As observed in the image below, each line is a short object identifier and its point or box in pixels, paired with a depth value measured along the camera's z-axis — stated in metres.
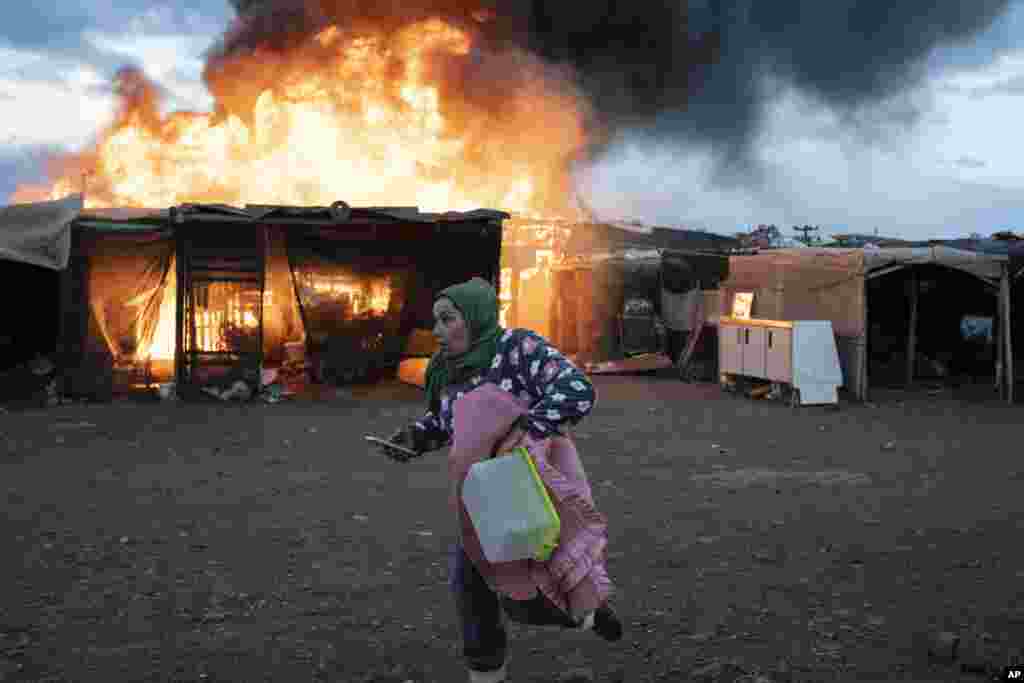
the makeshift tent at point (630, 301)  19.56
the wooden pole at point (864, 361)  14.67
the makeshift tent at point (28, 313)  15.96
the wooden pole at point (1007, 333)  14.90
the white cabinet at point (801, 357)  14.30
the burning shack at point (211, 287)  14.62
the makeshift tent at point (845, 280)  14.74
